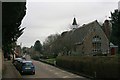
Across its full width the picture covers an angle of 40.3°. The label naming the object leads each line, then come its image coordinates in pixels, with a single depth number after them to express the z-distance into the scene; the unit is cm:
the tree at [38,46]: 8302
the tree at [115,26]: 3092
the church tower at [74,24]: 5562
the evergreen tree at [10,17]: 880
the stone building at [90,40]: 4078
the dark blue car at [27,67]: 1874
